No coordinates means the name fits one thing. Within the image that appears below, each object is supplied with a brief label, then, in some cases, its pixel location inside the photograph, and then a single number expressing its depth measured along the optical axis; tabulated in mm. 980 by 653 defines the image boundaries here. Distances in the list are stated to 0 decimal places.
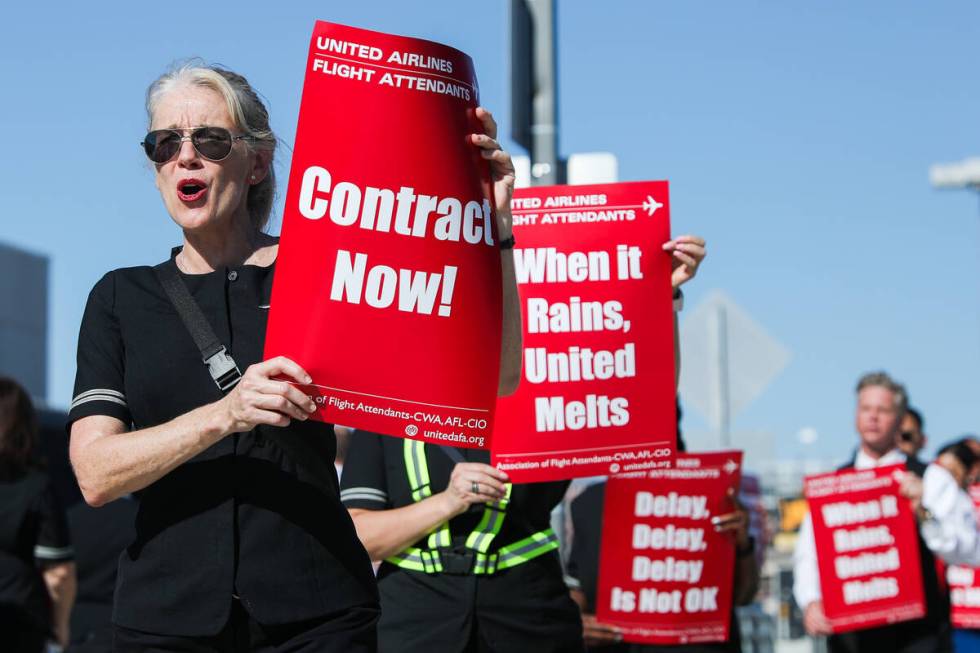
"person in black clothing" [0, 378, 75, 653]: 7301
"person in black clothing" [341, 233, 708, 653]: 4871
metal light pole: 8188
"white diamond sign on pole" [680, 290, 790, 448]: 11320
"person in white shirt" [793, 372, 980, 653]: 8047
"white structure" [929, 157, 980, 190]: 26992
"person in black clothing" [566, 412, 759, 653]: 6816
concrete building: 37100
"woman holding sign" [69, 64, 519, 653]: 3291
